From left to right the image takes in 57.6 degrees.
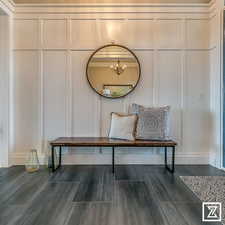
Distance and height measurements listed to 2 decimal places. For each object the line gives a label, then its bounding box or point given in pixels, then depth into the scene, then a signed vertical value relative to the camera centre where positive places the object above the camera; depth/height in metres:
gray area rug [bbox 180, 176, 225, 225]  2.11 -0.89
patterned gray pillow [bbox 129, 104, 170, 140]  3.16 -0.19
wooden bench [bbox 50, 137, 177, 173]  2.95 -0.46
